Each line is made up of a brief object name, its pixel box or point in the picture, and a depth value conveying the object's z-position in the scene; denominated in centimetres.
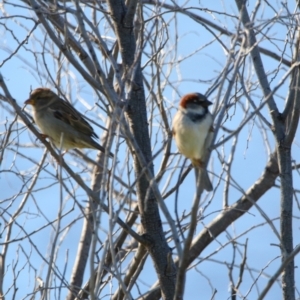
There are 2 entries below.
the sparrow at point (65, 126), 998
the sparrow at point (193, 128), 650
